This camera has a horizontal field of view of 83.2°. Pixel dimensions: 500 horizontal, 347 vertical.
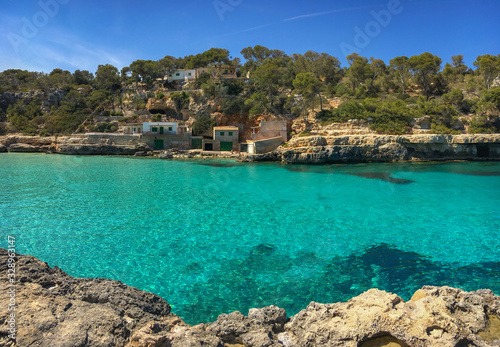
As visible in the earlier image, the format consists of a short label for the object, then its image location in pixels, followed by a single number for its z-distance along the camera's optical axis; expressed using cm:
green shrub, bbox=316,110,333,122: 3991
